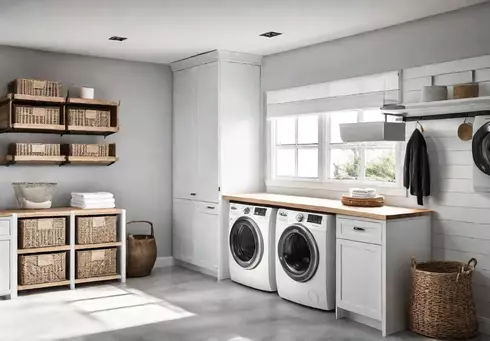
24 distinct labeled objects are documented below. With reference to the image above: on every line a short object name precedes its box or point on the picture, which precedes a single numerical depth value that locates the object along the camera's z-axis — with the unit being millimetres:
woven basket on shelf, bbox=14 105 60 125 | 5375
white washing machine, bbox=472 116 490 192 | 3969
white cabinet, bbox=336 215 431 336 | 4094
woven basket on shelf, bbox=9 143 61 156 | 5432
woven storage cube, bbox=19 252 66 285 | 5262
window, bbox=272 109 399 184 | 5027
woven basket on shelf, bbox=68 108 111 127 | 5672
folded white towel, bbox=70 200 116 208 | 5636
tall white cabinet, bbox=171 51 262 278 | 5887
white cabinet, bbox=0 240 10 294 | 5098
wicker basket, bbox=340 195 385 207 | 4609
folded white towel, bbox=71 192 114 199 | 5655
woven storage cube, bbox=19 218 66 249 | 5266
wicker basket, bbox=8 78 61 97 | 5391
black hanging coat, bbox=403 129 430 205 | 4375
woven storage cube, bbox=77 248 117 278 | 5559
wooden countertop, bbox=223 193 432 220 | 4180
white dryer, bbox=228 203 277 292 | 5297
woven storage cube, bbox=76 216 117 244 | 5555
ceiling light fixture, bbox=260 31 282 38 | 4984
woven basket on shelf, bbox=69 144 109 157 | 5727
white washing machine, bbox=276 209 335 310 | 4621
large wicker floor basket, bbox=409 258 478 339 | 3943
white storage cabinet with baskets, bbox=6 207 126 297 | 5258
